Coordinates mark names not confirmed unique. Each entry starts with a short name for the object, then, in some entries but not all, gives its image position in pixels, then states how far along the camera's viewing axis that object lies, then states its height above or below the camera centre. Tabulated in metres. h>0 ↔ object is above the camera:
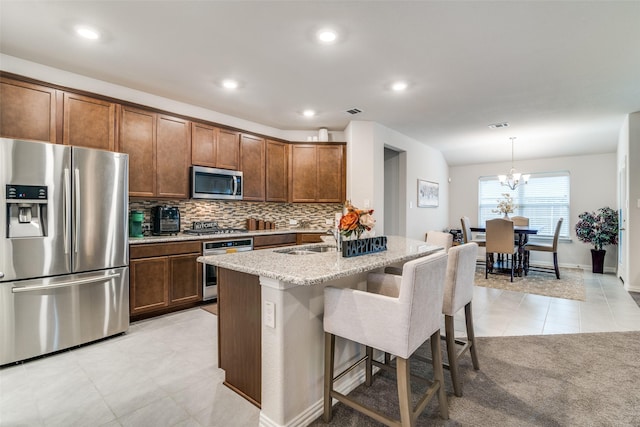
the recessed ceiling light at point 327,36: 2.37 +1.37
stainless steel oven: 3.71 -0.50
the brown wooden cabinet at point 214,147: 3.93 +0.87
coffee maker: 3.70 -0.10
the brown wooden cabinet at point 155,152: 3.34 +0.69
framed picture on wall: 6.28 +0.38
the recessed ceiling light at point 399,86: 3.33 +1.38
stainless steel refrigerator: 2.34 -0.29
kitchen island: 1.58 -0.66
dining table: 5.46 -0.58
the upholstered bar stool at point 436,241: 2.52 -0.28
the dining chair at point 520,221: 6.49 -0.20
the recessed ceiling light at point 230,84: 3.27 +1.38
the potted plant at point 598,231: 5.59 -0.36
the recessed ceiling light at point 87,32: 2.33 +1.38
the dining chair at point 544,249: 5.36 -0.68
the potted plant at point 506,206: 6.53 +0.12
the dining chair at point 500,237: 5.23 -0.44
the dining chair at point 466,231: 6.03 -0.39
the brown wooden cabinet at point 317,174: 4.94 +0.61
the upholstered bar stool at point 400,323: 1.42 -0.55
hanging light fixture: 6.00 +0.66
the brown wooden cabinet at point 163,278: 3.15 -0.71
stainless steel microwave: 3.87 +0.37
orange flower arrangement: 1.98 -0.07
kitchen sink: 2.30 -0.30
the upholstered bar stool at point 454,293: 1.98 -0.53
